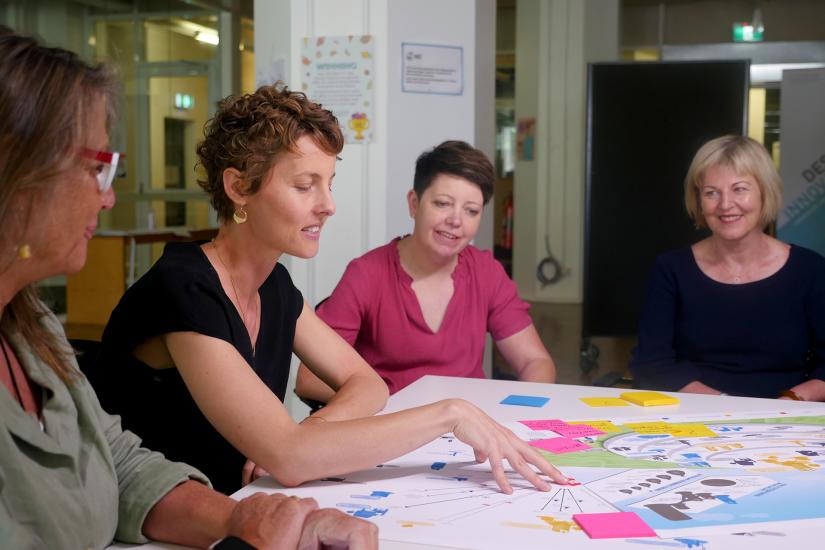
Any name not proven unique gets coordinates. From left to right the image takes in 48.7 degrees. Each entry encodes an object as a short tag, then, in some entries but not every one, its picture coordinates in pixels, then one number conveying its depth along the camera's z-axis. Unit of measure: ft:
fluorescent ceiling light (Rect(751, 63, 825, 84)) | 36.50
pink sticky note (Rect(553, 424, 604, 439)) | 6.54
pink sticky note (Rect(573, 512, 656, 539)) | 4.54
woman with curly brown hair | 5.47
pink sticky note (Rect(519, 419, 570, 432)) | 6.74
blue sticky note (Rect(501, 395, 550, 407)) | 7.62
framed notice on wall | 13.64
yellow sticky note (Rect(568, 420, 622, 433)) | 6.68
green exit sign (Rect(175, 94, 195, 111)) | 36.09
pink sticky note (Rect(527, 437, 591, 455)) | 6.10
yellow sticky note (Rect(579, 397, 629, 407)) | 7.63
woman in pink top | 9.62
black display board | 20.49
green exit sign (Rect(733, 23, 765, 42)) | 36.40
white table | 7.24
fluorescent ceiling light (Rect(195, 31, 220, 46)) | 36.45
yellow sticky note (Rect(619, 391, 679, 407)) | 7.61
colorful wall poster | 13.48
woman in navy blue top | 9.97
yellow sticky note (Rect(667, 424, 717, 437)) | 6.57
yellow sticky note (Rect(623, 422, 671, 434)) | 6.66
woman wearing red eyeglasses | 3.87
